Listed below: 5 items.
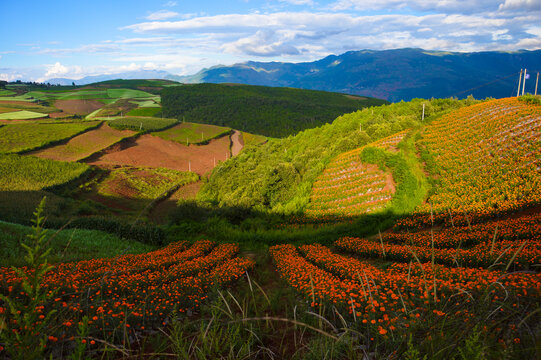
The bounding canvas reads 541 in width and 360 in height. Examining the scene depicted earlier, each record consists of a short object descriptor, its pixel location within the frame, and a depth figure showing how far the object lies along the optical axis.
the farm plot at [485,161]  17.45
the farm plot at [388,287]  3.17
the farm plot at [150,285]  4.89
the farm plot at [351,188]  23.83
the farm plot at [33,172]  51.28
